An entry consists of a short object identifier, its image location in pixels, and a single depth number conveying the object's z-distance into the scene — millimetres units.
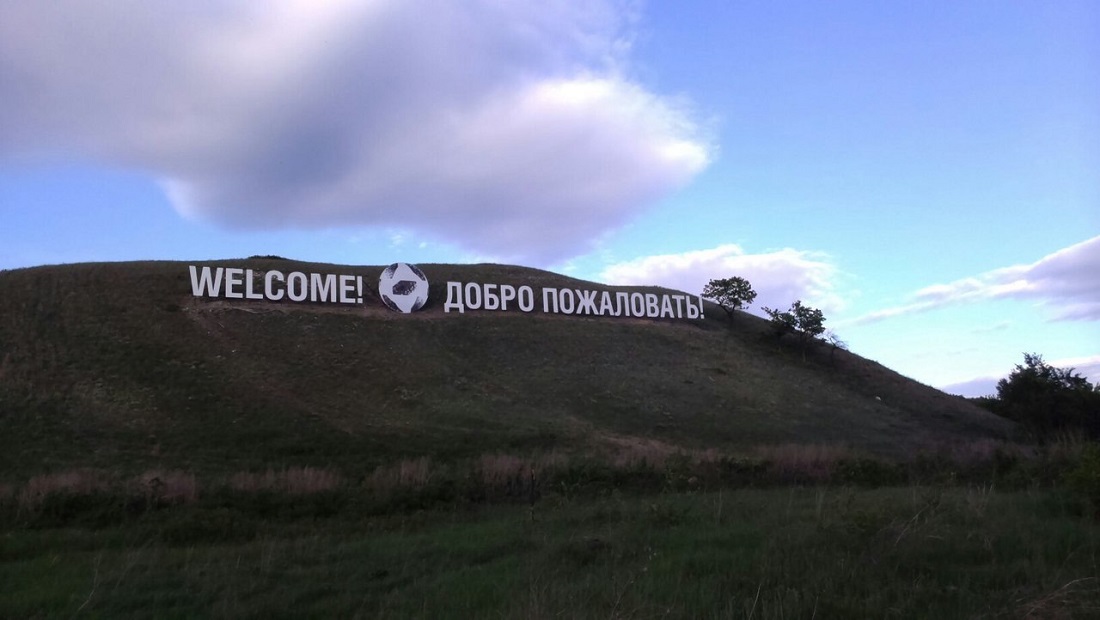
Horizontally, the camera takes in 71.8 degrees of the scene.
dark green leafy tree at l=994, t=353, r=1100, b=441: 42125
